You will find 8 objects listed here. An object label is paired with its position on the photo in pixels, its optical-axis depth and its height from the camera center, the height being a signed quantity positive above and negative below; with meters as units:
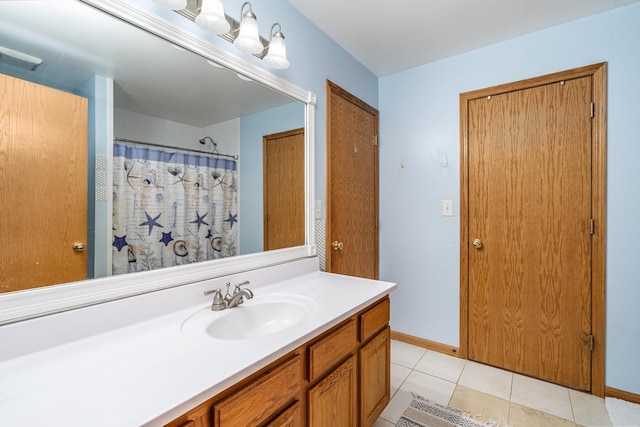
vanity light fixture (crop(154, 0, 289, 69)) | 1.09 +0.77
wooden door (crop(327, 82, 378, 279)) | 2.00 +0.20
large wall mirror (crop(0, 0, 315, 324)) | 0.82 +0.21
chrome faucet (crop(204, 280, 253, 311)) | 1.16 -0.37
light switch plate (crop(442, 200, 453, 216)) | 2.27 +0.02
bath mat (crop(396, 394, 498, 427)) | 1.57 -1.18
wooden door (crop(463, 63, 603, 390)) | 1.83 -0.12
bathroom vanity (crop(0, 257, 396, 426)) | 0.61 -0.40
